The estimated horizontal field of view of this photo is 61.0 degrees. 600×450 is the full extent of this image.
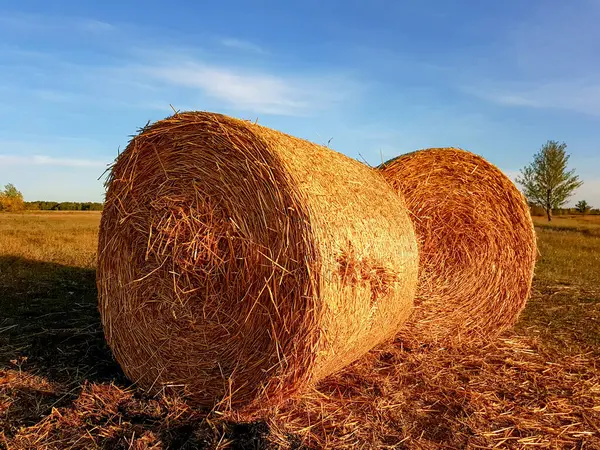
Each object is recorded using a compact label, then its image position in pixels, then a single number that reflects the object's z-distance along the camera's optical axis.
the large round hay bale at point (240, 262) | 3.56
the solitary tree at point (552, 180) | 45.56
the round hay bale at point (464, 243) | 5.60
